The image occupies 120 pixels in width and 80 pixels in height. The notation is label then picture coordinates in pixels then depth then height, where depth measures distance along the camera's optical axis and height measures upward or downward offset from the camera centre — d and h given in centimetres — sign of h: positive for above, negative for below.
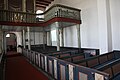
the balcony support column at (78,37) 536 +17
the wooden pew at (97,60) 231 -73
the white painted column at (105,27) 401 +68
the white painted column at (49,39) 942 +16
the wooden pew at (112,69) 185 -79
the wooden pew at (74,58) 284 -69
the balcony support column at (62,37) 734 +31
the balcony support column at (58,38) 470 +13
